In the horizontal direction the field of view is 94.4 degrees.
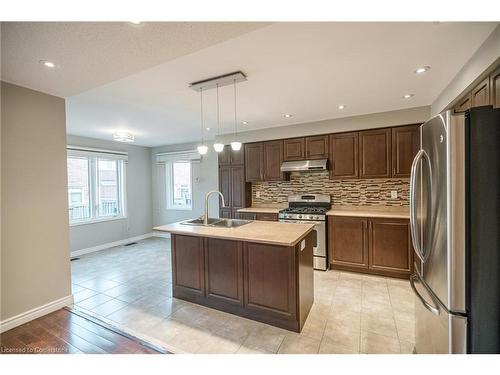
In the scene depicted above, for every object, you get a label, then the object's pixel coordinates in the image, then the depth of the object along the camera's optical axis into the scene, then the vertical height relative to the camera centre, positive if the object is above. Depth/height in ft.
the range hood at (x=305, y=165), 12.87 +1.05
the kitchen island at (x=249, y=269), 7.01 -2.86
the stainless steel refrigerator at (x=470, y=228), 3.85 -0.81
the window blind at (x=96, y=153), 15.55 +2.52
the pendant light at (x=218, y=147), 9.38 +1.55
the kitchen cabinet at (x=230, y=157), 15.78 +1.98
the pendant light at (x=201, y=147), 9.28 +1.56
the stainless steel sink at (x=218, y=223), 9.42 -1.59
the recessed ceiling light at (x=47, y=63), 5.85 +3.22
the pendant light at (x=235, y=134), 8.71 +3.45
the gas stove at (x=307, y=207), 12.51 -1.45
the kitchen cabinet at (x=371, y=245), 10.79 -3.09
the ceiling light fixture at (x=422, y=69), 7.14 +3.53
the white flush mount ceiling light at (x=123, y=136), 14.30 +3.15
